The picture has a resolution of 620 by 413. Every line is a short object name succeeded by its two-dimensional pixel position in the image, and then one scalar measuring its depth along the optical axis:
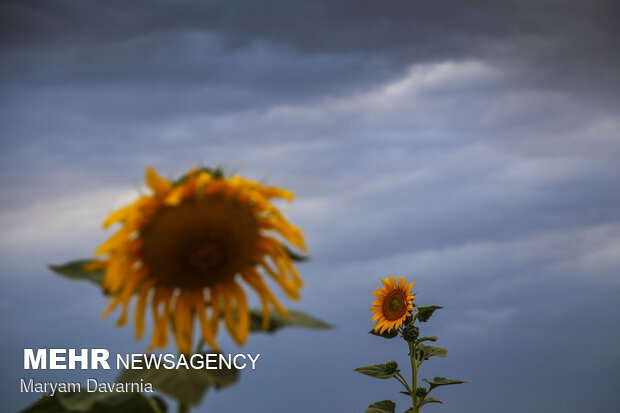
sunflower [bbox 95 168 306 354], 1.75
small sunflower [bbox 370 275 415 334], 5.01
